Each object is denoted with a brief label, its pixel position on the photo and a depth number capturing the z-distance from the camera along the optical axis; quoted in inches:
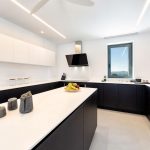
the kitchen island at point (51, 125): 26.6
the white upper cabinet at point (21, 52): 104.1
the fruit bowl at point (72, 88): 83.5
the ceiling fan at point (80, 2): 67.2
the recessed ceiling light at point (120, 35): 142.1
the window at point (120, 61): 155.4
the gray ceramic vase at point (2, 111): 39.1
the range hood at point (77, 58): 168.8
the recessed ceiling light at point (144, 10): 82.0
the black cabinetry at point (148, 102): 110.6
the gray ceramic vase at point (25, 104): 42.1
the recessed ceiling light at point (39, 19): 84.3
